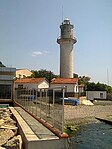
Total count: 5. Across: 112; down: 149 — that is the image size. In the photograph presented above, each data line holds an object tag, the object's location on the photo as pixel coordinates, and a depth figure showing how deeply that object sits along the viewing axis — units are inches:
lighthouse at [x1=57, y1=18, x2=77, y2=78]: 1021.2
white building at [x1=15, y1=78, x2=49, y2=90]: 932.1
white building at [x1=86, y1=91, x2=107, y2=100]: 1108.1
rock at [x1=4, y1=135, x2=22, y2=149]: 194.6
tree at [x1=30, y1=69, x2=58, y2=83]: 1517.3
